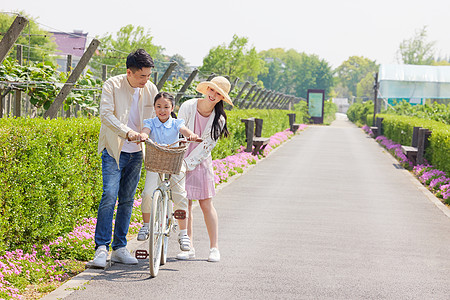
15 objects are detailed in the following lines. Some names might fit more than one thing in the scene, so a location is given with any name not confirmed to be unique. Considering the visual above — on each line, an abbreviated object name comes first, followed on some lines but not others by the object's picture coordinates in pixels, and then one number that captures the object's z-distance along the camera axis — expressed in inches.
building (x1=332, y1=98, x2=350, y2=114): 6304.1
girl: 240.2
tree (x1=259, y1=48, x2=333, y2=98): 5487.2
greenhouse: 2433.6
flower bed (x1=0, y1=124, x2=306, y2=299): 213.6
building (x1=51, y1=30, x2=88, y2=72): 3072.1
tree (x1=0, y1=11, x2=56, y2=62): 2011.6
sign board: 2556.6
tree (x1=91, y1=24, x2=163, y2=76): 2470.0
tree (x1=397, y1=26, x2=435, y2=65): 4687.5
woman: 254.7
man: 234.7
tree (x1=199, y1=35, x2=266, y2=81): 2920.8
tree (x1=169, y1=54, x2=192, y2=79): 6272.1
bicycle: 225.1
